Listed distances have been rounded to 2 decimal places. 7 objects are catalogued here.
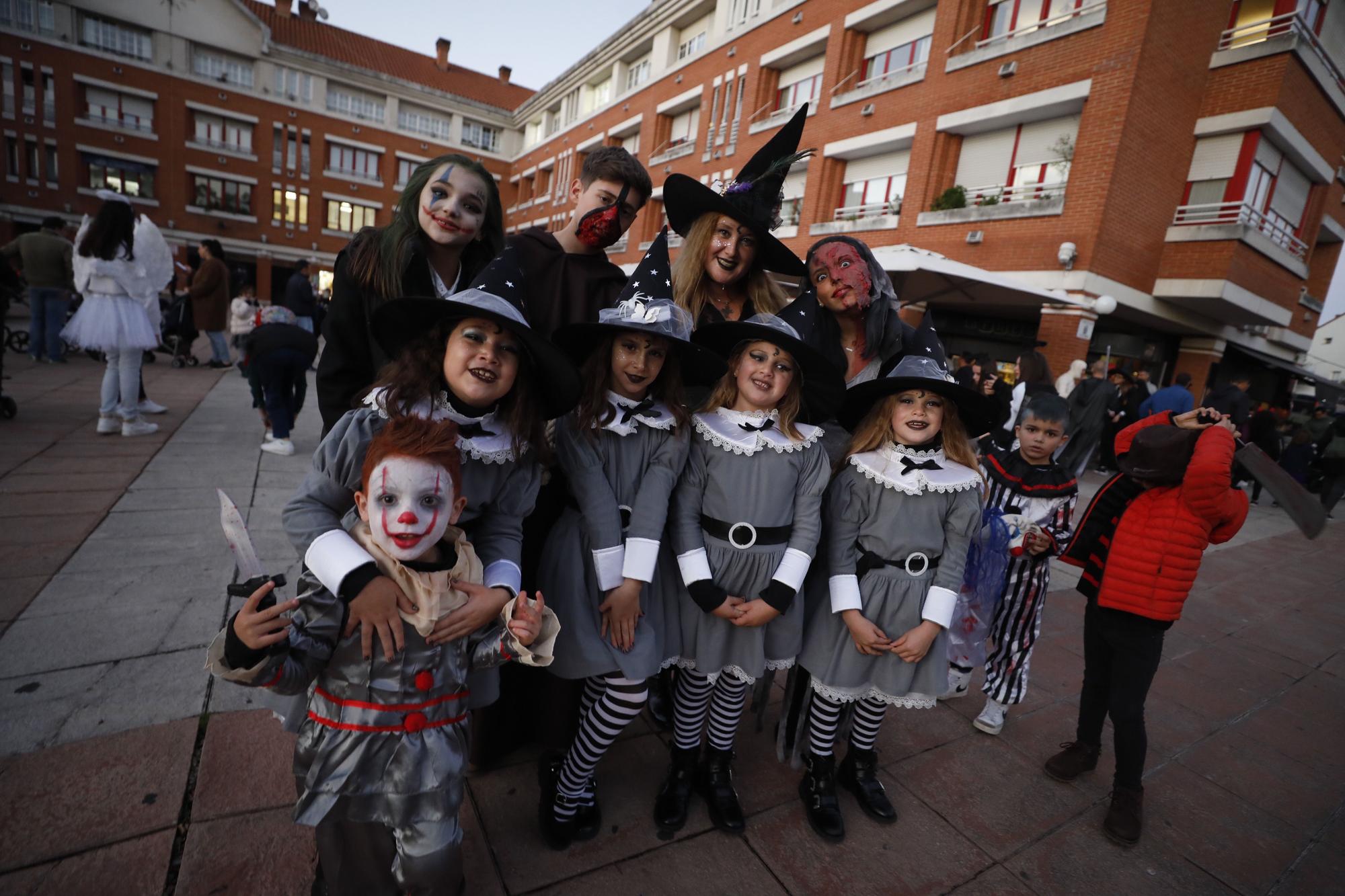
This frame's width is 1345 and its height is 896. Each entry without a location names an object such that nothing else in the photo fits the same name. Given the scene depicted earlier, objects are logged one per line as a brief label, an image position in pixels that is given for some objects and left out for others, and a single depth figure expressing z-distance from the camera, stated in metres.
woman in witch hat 2.62
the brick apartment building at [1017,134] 11.02
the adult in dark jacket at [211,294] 9.32
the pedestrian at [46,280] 8.19
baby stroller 10.03
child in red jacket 2.31
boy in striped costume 2.86
